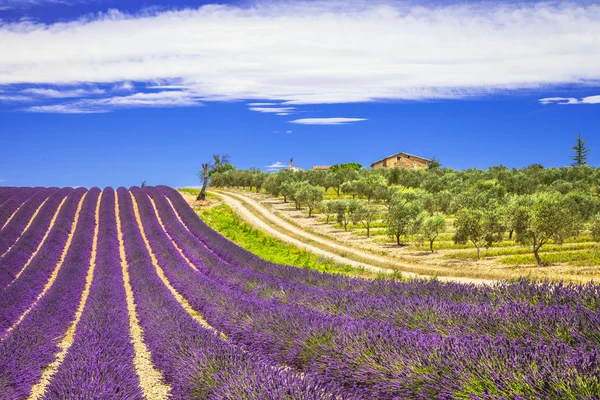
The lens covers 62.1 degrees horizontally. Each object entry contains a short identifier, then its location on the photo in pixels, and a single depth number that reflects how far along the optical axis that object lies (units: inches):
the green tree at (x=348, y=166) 5238.2
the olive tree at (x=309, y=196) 2588.6
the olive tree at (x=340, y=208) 2221.9
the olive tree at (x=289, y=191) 2803.6
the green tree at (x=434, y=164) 4729.3
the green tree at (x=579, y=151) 4471.0
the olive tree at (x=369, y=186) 2807.6
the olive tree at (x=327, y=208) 2313.2
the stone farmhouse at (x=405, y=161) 4840.1
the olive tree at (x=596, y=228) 1405.6
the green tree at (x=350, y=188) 2994.3
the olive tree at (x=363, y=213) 2033.7
